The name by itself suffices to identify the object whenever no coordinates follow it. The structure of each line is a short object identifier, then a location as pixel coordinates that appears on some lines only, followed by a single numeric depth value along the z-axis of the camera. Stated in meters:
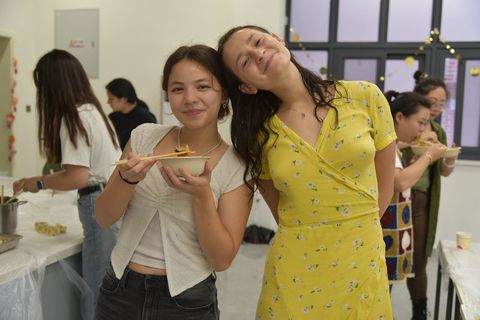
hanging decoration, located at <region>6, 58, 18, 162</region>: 5.09
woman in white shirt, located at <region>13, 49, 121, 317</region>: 1.70
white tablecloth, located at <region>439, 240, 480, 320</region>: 1.42
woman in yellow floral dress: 1.14
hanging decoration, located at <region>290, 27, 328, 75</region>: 4.68
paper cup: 2.06
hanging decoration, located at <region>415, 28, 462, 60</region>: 4.32
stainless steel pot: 1.71
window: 4.37
